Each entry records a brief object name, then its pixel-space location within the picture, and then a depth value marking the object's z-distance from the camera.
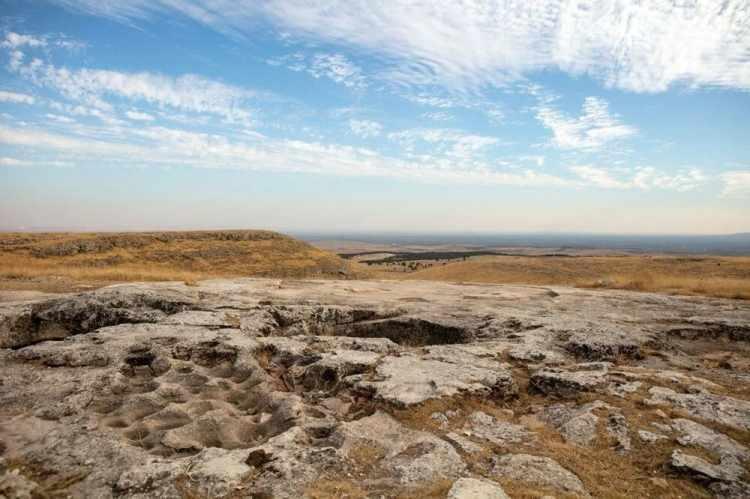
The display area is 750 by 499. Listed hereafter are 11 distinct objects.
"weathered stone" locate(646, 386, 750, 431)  5.89
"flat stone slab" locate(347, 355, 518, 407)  6.53
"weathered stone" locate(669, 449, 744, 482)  4.67
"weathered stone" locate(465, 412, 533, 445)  5.53
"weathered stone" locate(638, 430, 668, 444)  5.41
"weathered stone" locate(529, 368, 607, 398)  7.00
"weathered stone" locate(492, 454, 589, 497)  4.43
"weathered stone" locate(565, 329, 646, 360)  8.91
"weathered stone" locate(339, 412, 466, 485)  4.66
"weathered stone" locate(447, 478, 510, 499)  4.14
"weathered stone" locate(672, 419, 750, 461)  5.13
